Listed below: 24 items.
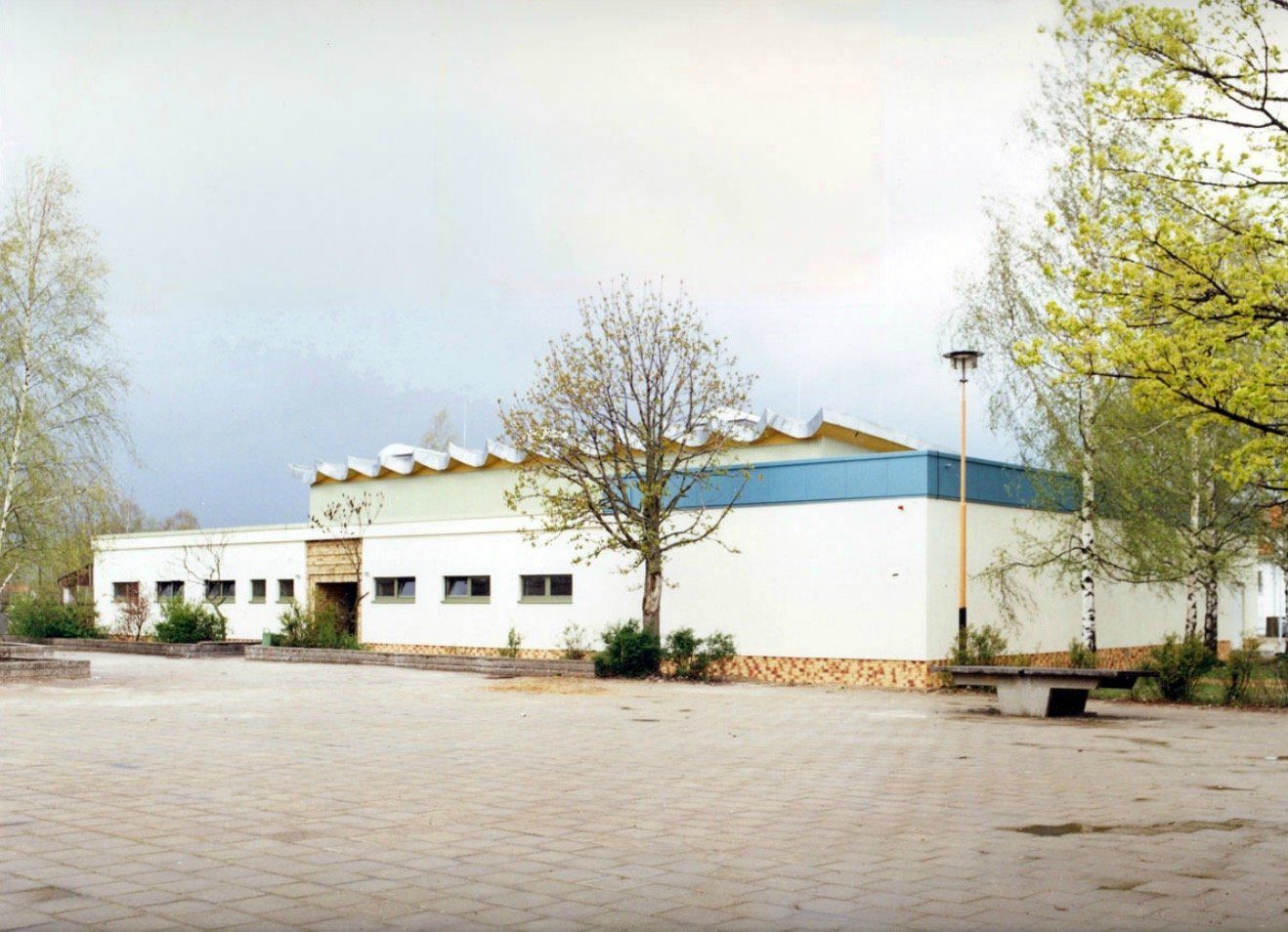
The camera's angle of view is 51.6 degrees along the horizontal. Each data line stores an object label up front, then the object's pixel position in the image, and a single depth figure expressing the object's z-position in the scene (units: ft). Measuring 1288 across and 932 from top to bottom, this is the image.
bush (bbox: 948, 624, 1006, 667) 80.48
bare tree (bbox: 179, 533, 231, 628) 141.59
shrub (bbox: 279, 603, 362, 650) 117.19
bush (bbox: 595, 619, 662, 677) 91.09
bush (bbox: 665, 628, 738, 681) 89.61
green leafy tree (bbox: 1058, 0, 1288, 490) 41.06
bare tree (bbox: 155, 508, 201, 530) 338.95
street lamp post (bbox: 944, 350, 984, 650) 80.89
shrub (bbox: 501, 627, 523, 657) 105.60
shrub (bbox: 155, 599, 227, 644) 127.65
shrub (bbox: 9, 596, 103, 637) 138.72
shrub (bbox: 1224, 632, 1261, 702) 69.15
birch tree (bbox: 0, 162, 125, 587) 87.25
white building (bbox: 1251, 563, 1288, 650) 211.41
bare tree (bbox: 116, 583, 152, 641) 138.24
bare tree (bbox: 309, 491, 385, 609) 127.54
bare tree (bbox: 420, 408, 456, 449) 223.51
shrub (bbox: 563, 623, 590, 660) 103.04
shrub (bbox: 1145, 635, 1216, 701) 70.69
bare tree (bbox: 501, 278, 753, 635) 92.22
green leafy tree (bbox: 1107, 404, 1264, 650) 82.17
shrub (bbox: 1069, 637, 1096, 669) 75.77
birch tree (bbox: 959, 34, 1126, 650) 82.02
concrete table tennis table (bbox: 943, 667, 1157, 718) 59.88
